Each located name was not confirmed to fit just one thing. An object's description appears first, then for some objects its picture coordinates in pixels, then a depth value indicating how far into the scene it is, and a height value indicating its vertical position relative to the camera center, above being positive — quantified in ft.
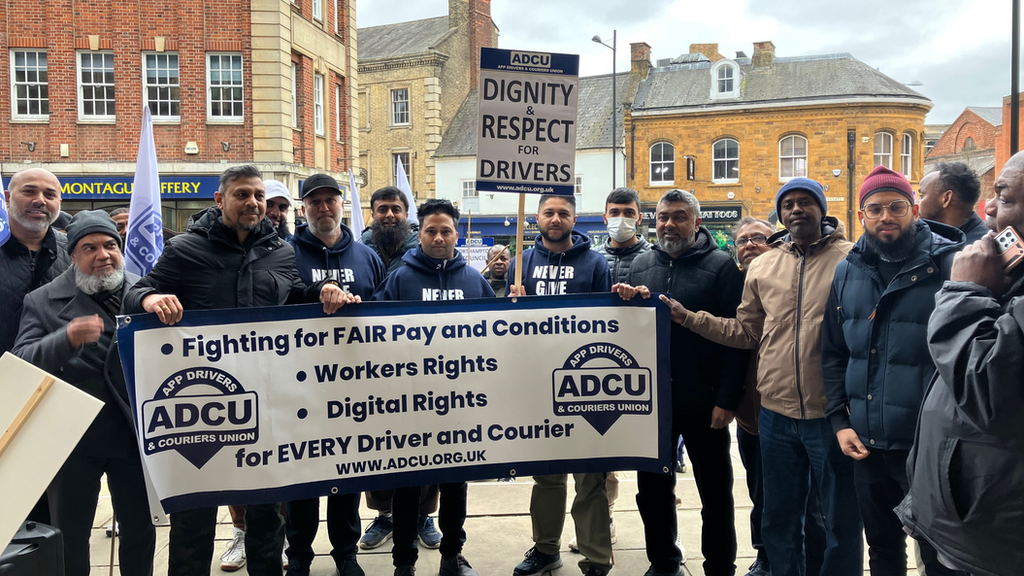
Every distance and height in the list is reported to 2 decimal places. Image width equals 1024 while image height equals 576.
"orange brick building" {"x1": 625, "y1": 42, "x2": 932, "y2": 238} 100.27 +15.88
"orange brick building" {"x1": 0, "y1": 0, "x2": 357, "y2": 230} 63.10 +13.73
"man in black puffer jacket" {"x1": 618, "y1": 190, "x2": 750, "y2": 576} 13.17 -2.62
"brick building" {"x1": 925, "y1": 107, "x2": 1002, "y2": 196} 173.58 +26.02
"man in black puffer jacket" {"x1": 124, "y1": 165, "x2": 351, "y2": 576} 11.84 -0.56
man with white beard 11.57 -2.39
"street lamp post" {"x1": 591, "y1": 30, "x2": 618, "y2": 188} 97.76 +18.05
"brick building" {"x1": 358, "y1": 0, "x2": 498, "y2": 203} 119.34 +25.87
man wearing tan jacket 11.64 -2.18
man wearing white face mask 16.17 +0.36
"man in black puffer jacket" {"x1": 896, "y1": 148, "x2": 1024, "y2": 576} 7.25 -1.82
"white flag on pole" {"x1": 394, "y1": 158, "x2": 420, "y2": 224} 36.29 +3.20
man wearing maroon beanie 10.27 -1.51
